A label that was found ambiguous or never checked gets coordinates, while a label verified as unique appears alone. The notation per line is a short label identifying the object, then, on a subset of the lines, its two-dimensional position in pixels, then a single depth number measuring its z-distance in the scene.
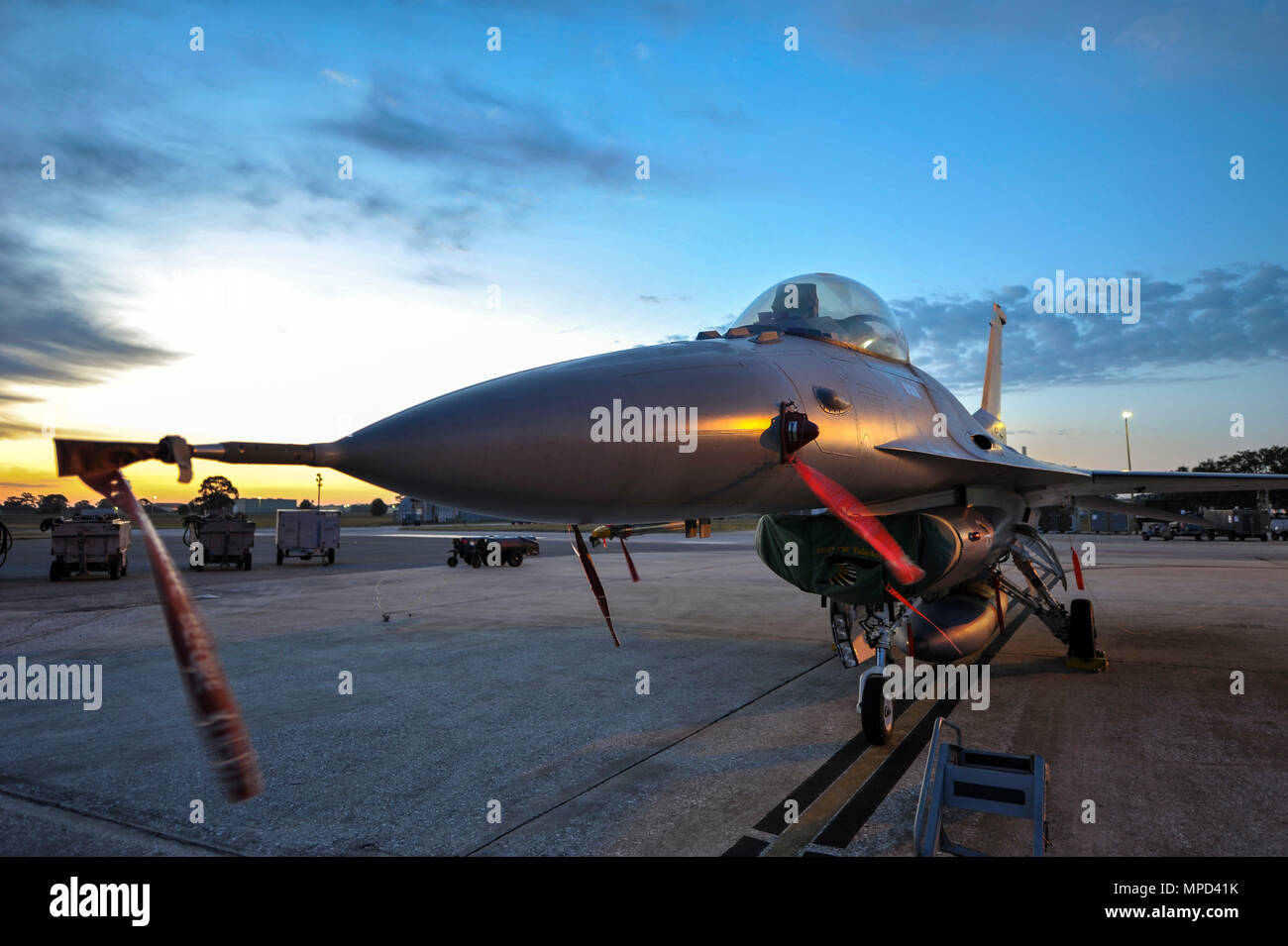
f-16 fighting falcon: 2.61
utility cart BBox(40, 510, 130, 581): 17.61
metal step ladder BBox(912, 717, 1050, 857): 3.38
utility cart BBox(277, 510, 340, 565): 23.09
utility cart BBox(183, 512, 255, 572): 20.61
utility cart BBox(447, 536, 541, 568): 22.59
